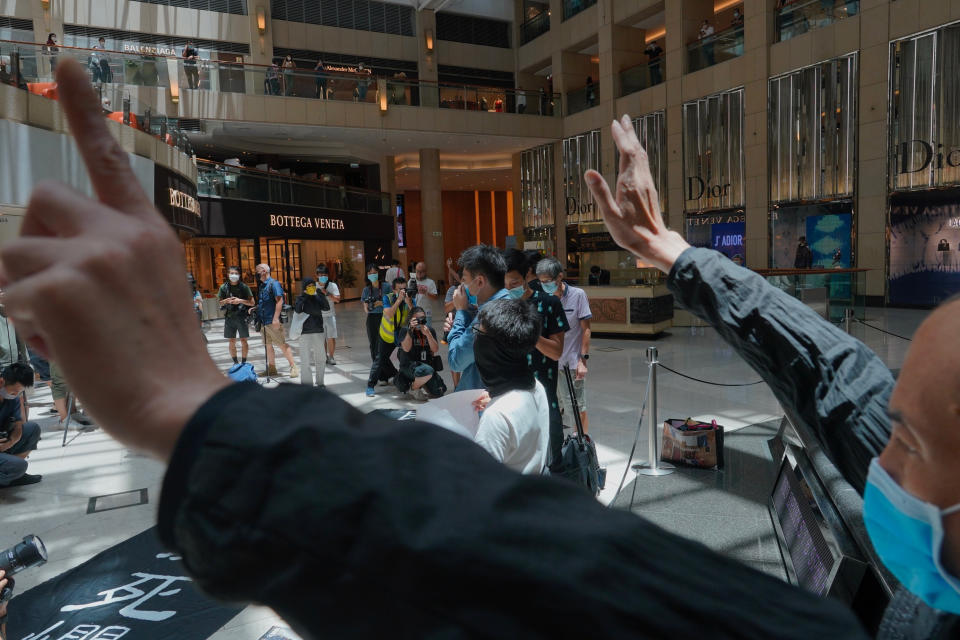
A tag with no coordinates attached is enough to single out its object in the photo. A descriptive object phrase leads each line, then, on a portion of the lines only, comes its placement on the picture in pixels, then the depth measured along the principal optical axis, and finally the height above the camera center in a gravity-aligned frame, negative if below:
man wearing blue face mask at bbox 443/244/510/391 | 4.12 -0.09
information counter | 12.52 -0.87
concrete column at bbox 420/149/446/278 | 25.39 +2.68
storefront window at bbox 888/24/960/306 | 13.66 +2.07
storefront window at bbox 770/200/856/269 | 15.89 +0.66
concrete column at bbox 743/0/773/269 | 17.06 +3.81
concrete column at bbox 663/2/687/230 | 19.48 +5.14
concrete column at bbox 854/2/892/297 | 14.59 +2.85
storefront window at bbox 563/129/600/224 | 22.97 +3.77
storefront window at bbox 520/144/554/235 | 25.16 +3.47
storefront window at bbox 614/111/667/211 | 20.39 +4.12
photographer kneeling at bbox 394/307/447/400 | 7.55 -1.07
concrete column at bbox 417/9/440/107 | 25.77 +9.53
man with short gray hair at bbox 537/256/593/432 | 5.64 -0.69
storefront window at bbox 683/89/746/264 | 18.19 +2.81
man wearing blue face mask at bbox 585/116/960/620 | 0.67 -0.19
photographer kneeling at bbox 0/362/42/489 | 4.95 -1.19
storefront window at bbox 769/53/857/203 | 15.45 +3.37
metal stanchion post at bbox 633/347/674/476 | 4.83 -1.45
